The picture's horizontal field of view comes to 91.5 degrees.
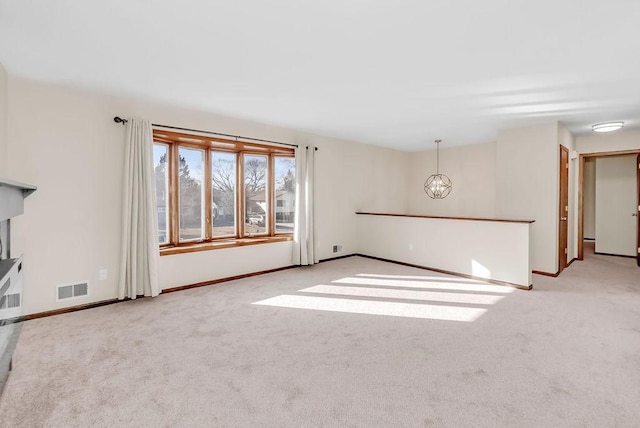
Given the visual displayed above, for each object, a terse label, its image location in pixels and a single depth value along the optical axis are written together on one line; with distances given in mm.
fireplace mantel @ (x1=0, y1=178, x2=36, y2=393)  1573
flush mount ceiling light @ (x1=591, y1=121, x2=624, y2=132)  4555
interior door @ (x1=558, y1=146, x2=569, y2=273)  4812
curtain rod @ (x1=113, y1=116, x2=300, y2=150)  3508
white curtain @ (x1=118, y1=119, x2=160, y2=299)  3531
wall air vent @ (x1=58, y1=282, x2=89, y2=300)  3266
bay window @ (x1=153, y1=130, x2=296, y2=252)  4266
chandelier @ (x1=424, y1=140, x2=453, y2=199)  7111
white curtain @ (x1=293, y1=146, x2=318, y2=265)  5168
